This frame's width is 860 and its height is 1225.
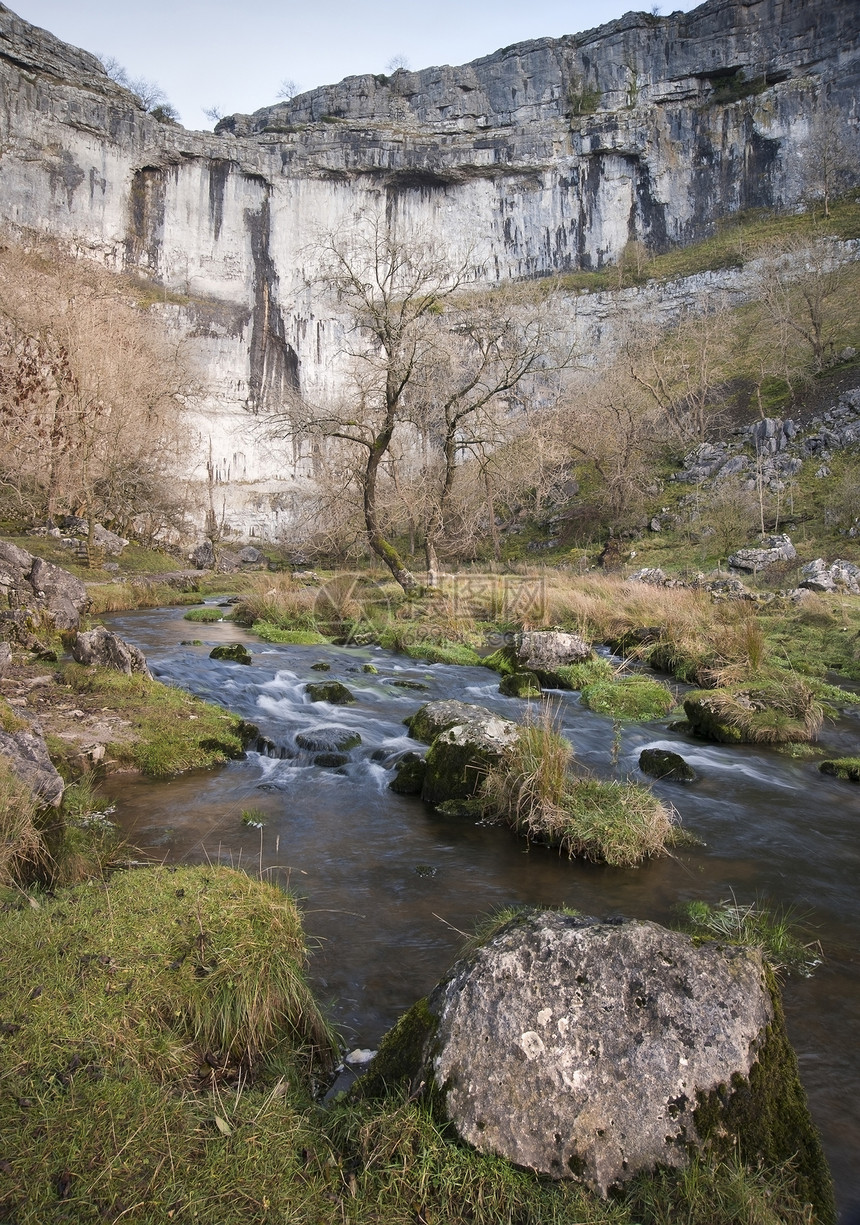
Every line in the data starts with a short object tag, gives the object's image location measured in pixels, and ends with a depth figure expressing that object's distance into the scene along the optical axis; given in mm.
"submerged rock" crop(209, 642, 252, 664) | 11469
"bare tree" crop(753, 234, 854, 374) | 33750
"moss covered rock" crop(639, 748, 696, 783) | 7250
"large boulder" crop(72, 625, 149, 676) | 9047
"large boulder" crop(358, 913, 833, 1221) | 2109
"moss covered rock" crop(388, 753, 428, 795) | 6738
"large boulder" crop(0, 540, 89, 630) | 10594
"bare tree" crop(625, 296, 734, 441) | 34531
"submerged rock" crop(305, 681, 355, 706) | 9570
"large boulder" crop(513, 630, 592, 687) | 11625
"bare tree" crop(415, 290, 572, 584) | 17047
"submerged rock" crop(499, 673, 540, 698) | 10344
